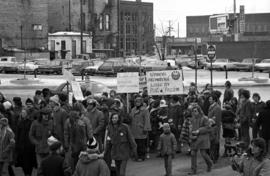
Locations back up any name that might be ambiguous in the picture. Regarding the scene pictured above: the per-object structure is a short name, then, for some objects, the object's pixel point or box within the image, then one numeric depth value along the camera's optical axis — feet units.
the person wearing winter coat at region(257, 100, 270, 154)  44.34
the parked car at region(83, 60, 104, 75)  171.01
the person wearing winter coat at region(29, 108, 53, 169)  40.16
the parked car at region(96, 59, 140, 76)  167.73
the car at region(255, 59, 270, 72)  191.33
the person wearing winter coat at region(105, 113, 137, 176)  38.04
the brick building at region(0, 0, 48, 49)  251.60
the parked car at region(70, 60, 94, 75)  170.89
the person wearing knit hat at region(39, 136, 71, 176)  28.27
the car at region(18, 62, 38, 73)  179.40
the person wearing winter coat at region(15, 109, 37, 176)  42.04
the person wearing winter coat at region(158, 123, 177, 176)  42.14
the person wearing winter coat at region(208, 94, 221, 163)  47.36
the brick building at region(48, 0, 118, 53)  285.64
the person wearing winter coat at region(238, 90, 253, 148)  51.31
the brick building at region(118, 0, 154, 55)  324.23
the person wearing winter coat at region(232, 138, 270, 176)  25.31
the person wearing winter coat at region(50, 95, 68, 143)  42.63
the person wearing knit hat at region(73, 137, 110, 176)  26.73
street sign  78.13
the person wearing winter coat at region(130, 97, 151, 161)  48.93
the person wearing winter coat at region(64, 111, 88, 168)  39.14
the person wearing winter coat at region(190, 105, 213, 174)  43.21
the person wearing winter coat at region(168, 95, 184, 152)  51.55
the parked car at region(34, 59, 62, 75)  176.65
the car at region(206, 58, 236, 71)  201.98
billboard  305.28
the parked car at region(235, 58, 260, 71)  197.10
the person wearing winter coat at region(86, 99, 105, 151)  43.34
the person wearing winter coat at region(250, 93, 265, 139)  51.17
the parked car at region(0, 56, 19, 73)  183.52
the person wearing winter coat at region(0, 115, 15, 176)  39.14
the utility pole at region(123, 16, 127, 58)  302.04
